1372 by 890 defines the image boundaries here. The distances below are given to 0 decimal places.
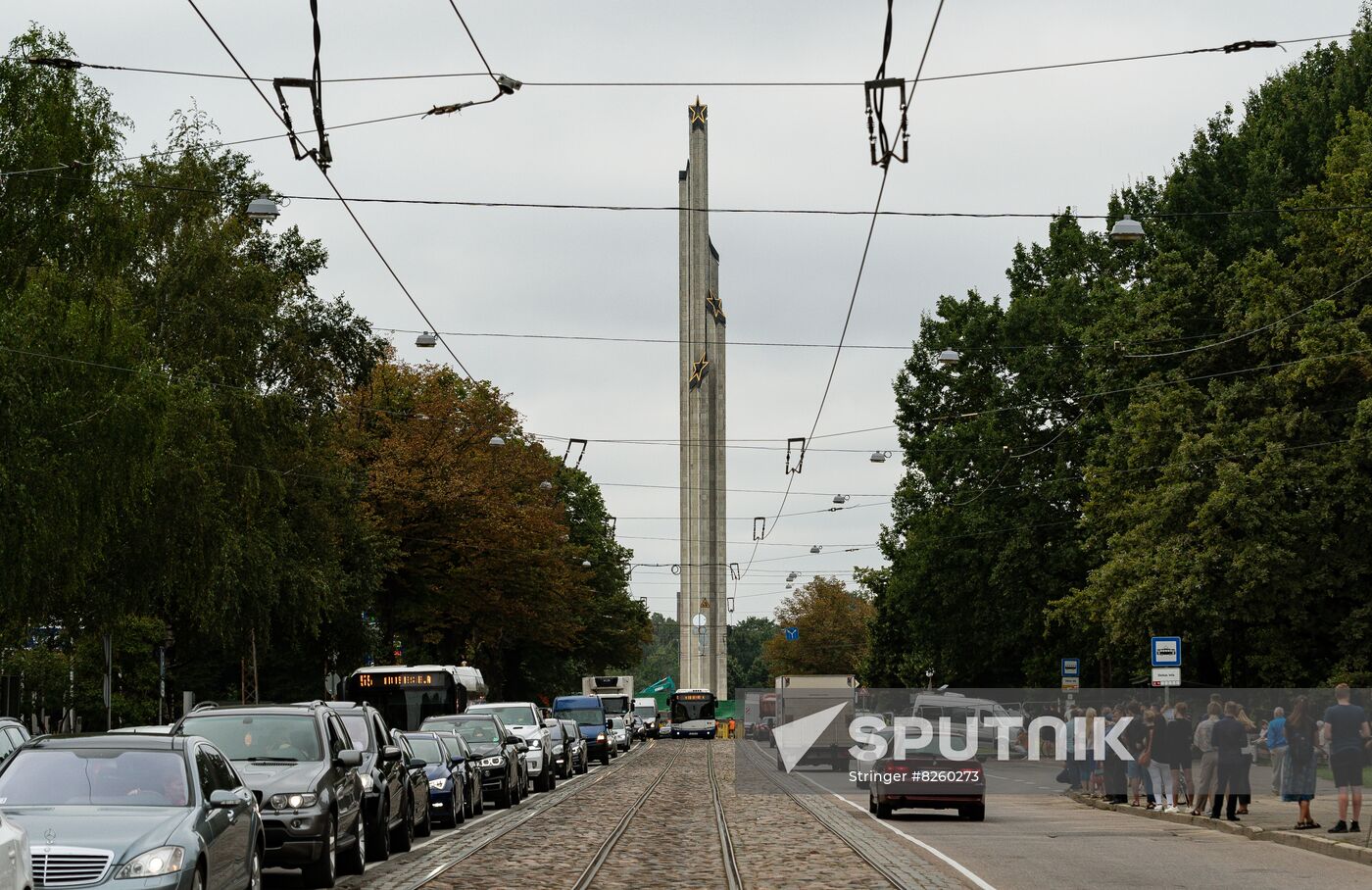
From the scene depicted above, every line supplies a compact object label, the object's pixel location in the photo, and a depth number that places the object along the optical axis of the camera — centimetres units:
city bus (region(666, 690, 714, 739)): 10194
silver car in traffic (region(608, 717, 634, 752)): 7561
